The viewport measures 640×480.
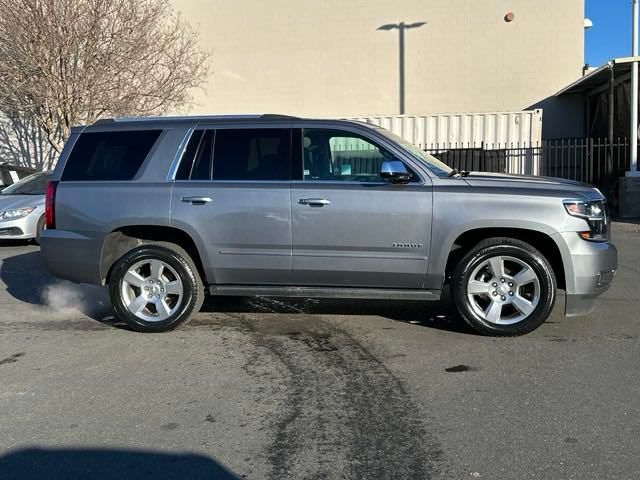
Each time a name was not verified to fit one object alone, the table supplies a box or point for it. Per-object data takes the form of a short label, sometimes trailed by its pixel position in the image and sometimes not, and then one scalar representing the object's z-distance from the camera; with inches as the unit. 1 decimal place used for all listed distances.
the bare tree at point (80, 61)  614.9
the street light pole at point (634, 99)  597.9
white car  429.7
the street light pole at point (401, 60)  839.1
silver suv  202.4
